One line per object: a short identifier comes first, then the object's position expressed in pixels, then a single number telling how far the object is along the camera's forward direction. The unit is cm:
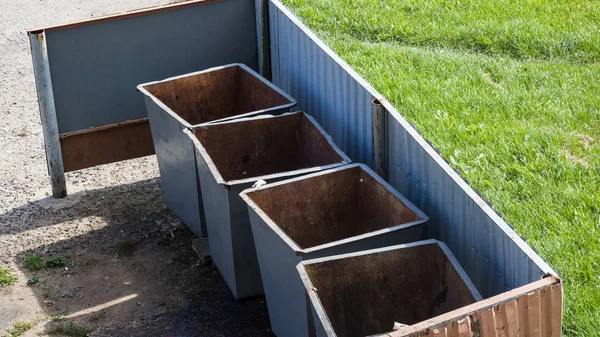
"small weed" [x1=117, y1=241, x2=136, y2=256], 703
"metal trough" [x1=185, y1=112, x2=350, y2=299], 598
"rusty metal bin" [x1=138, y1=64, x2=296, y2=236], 684
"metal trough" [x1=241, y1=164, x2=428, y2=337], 516
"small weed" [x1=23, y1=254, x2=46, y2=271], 685
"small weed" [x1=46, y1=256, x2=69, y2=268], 688
